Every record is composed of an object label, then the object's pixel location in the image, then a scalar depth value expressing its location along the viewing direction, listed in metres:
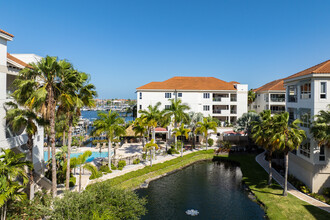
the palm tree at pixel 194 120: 44.00
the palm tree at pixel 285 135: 20.95
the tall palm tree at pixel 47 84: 15.45
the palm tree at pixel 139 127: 36.83
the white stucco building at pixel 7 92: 16.78
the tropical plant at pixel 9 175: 12.10
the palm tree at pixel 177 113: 39.59
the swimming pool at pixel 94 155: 37.33
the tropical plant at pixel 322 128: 19.62
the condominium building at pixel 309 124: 21.67
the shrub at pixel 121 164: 29.36
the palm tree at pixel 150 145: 31.47
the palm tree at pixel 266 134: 22.56
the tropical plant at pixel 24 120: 16.25
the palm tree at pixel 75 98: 16.70
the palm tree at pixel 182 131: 38.84
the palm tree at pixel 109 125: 27.54
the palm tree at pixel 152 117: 34.59
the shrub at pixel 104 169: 27.65
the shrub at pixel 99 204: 11.56
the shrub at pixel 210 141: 44.25
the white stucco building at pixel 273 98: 49.69
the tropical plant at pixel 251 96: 59.57
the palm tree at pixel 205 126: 40.28
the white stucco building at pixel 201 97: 51.06
